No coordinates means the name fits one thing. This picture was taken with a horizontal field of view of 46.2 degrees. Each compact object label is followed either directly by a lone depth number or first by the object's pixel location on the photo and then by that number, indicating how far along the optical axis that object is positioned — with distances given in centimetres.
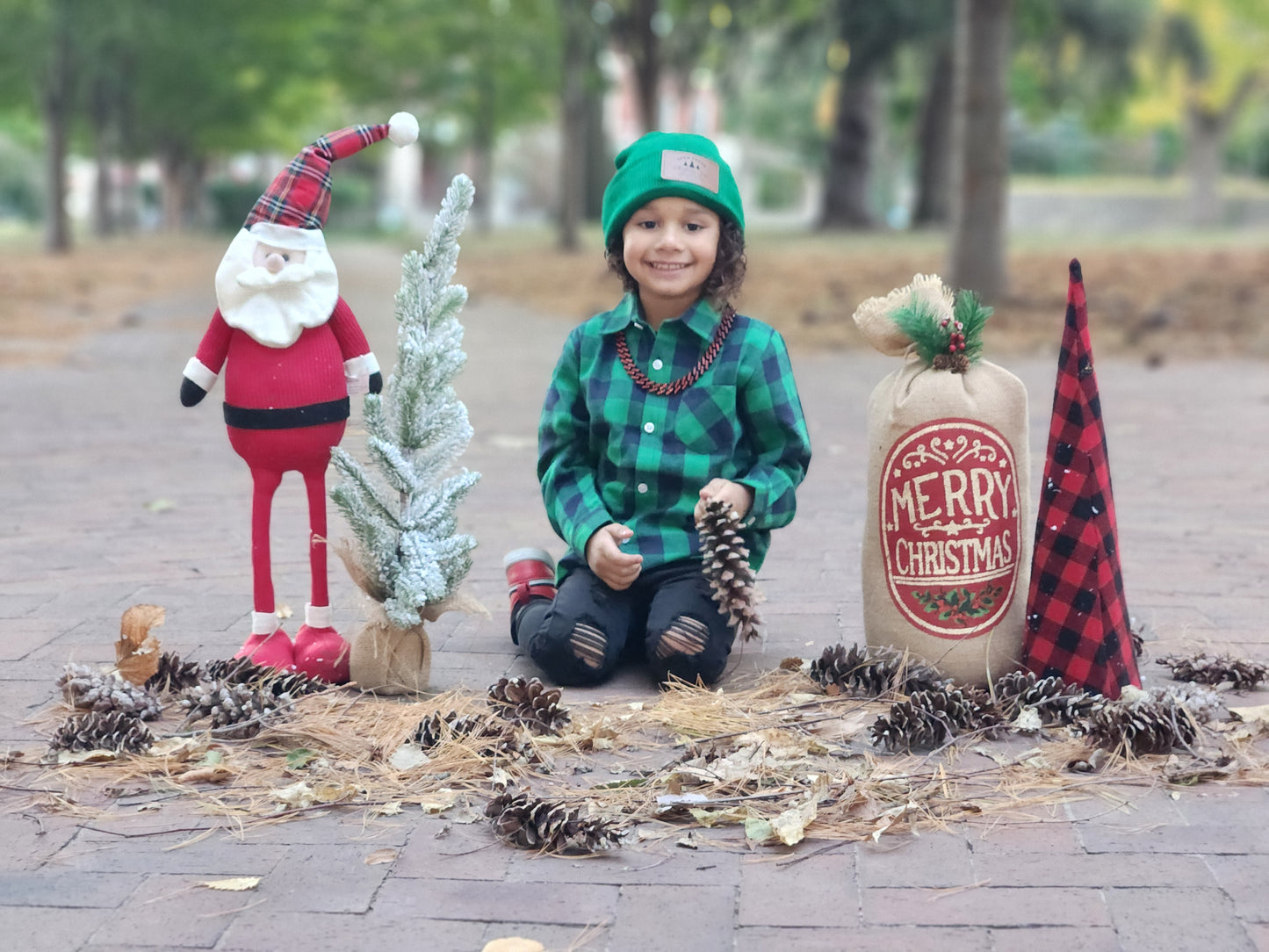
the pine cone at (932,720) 300
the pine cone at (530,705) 313
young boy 348
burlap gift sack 325
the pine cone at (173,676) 337
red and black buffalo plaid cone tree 315
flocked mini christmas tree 327
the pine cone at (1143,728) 293
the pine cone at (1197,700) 307
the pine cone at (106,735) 299
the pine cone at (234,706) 311
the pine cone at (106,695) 316
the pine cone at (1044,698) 313
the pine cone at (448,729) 303
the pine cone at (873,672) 329
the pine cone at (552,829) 255
